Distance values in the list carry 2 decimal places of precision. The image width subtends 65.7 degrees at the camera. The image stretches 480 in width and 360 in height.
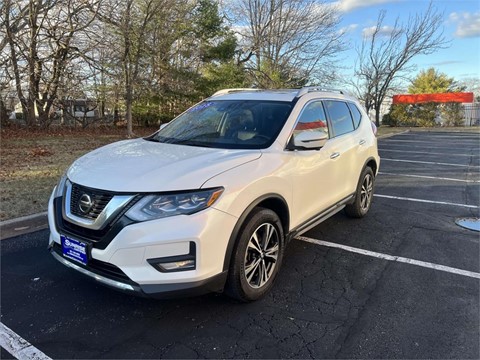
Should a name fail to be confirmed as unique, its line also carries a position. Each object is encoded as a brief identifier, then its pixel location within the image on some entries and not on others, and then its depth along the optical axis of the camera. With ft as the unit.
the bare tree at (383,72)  94.89
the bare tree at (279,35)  76.79
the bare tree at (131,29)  45.44
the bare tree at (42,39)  43.75
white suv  8.18
